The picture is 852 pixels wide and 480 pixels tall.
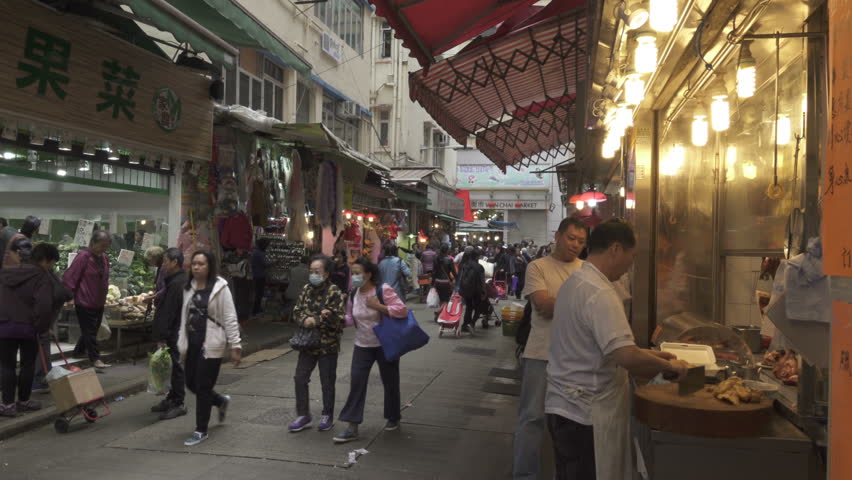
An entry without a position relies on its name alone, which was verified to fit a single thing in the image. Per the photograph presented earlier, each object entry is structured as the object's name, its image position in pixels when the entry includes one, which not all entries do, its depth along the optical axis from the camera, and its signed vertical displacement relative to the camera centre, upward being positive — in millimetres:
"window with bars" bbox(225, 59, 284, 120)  14055 +3745
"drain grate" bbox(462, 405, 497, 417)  7810 -2003
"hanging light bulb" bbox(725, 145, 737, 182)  6402 +951
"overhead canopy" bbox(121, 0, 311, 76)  6531 +2807
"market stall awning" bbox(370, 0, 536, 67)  5820 +2340
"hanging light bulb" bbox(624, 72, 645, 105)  5270 +1386
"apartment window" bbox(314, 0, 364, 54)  19094 +7400
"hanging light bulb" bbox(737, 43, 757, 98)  4477 +1304
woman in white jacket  6340 -884
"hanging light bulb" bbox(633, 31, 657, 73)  4438 +1418
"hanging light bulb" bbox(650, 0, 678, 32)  3713 +1415
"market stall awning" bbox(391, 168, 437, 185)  21422 +2611
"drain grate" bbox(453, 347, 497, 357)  12227 -1977
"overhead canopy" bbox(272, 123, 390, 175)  10919 +2034
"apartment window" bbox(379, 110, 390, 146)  26141 +4984
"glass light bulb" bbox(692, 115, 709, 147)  5992 +1182
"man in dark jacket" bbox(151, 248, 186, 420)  7273 -893
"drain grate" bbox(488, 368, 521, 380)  10191 -1995
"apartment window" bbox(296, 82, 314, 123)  17656 +4132
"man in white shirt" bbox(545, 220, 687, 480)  3191 -592
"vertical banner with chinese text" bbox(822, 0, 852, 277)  1702 +281
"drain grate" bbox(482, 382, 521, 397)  9016 -2003
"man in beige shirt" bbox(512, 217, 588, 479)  4848 -741
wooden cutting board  3396 -876
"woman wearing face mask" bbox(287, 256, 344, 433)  6719 -931
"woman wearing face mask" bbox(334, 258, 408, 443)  6613 -983
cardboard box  6641 -1583
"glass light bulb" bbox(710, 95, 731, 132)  5098 +1154
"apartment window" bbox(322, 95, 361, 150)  20312 +4301
